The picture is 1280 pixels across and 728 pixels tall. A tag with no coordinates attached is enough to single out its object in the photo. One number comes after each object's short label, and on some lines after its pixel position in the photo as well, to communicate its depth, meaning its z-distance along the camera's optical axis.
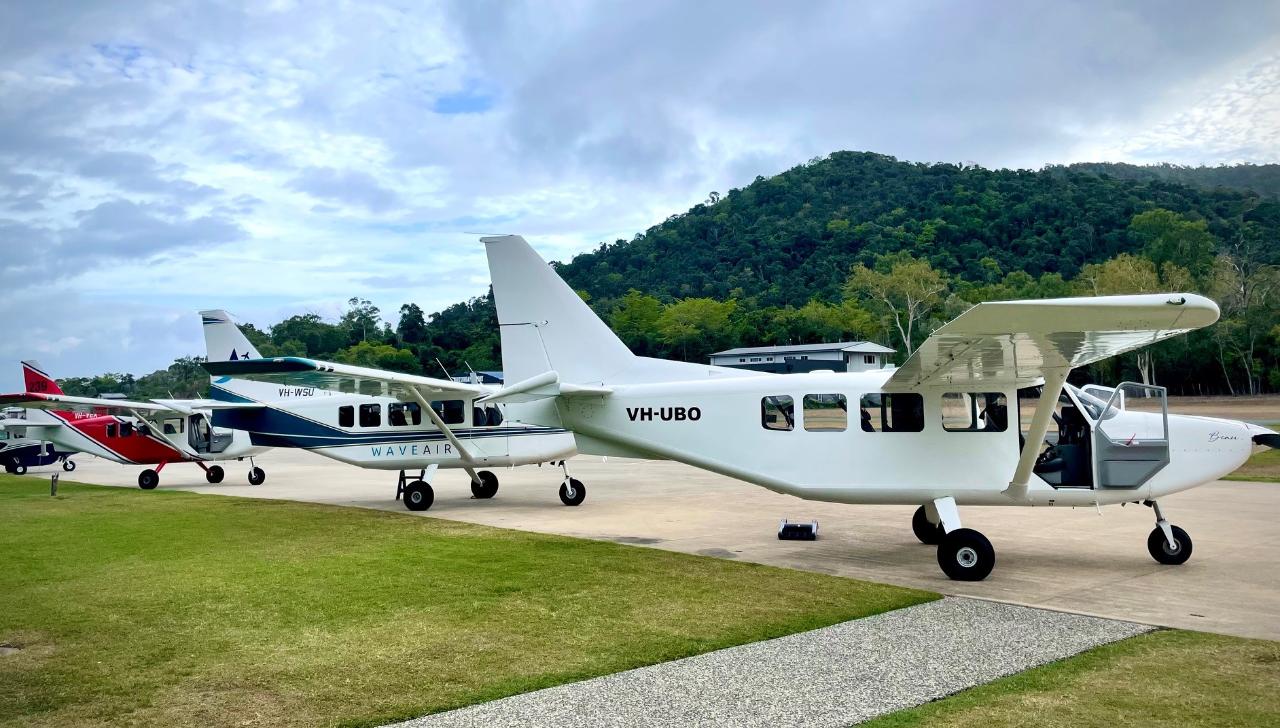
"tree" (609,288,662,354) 83.38
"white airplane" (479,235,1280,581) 8.73
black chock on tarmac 11.44
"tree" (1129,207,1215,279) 73.38
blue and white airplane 15.60
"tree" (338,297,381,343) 87.31
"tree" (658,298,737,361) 79.00
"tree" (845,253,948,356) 70.06
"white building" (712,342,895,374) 63.41
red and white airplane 22.30
